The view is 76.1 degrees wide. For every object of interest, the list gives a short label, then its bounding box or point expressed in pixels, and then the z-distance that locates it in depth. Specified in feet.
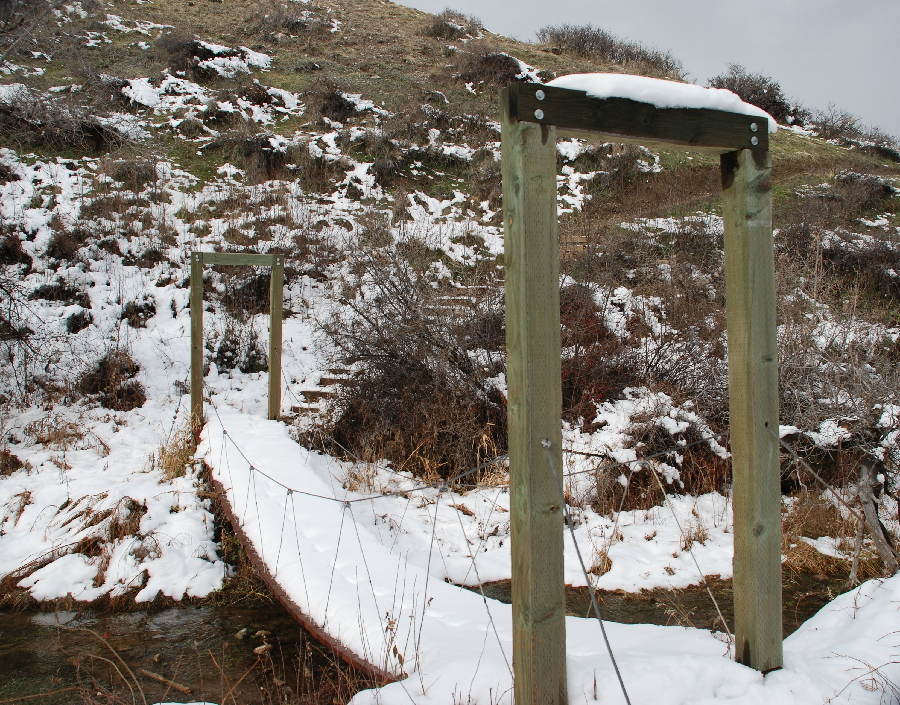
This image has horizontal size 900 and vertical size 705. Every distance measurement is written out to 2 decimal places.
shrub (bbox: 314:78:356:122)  50.49
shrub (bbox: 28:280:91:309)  30.07
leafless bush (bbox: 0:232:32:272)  30.81
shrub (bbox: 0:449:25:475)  20.25
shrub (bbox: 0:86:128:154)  36.96
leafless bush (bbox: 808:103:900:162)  61.41
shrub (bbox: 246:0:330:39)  71.77
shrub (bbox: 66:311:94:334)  28.96
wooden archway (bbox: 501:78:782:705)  6.20
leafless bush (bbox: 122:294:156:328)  30.63
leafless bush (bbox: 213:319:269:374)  29.76
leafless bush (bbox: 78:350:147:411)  26.35
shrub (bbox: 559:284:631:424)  21.66
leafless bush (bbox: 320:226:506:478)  21.06
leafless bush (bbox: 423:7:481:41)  77.10
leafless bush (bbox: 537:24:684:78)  80.38
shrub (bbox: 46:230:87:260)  32.09
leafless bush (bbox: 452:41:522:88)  61.31
